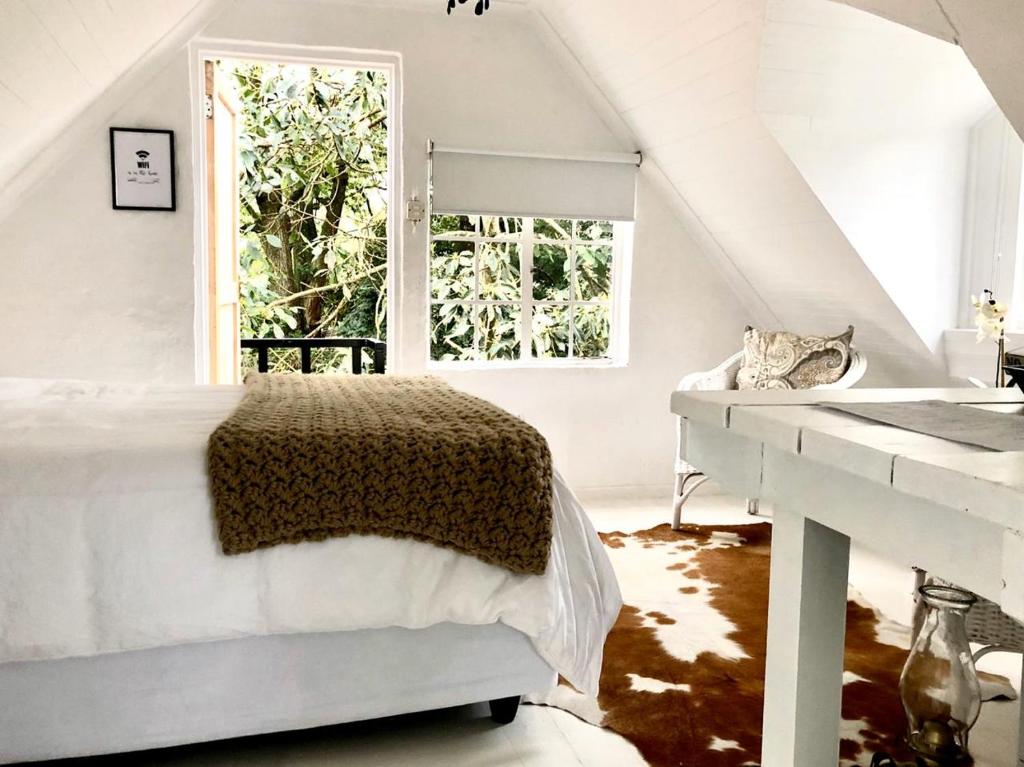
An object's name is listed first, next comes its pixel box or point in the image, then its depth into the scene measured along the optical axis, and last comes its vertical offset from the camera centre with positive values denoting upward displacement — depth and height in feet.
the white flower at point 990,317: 9.77 -0.11
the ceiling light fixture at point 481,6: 6.98 +2.41
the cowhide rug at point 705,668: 6.76 -3.41
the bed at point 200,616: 5.58 -2.22
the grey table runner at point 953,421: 3.49 -0.52
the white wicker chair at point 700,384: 12.71 -1.24
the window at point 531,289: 14.76 +0.16
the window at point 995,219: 11.37 +1.20
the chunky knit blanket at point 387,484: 5.84 -1.33
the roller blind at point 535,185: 13.61 +1.82
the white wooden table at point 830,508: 2.85 -0.80
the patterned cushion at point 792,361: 11.55 -0.79
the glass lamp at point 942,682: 5.71 -2.51
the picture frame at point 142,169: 12.41 +1.73
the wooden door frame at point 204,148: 12.78 +2.36
